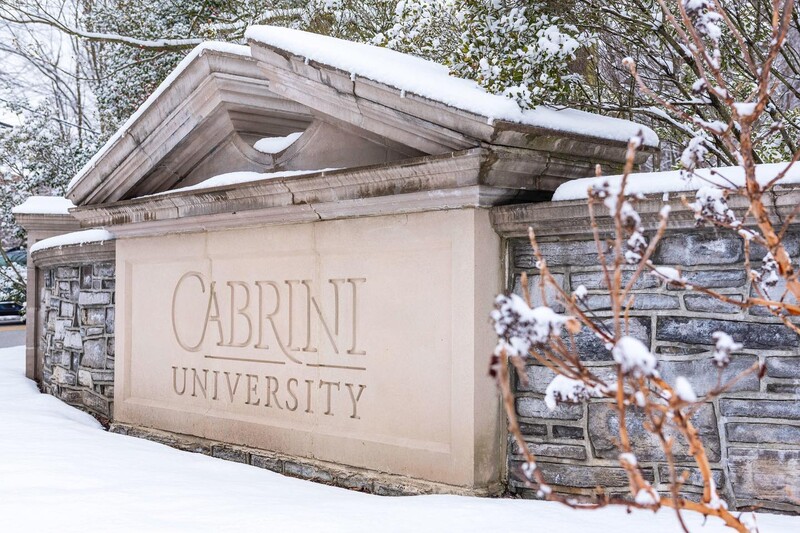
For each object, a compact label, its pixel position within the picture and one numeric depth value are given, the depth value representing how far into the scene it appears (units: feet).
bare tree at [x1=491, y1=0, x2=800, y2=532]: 5.09
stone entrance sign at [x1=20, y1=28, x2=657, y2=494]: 12.97
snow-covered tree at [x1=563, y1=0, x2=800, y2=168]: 18.26
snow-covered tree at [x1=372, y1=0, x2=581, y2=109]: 13.83
